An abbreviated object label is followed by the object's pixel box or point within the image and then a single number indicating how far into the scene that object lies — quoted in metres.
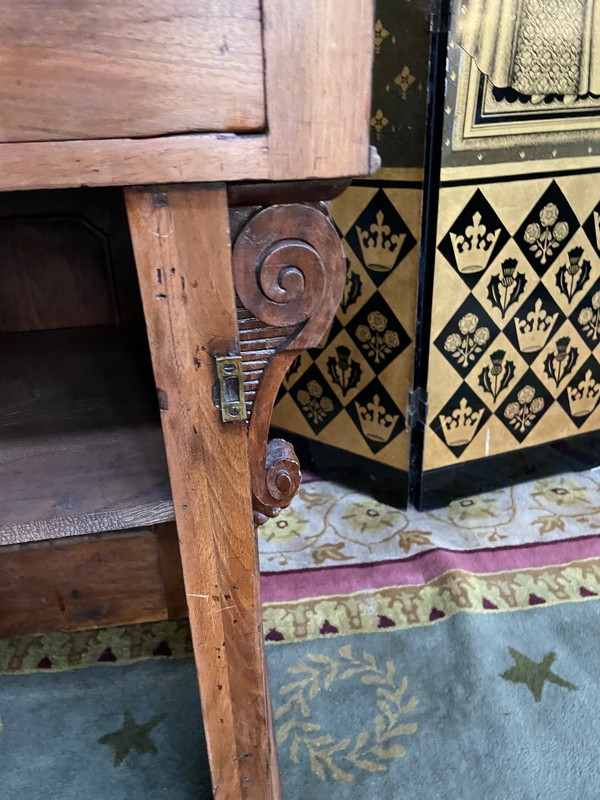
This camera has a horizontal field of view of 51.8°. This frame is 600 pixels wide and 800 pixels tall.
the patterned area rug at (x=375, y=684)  0.77
